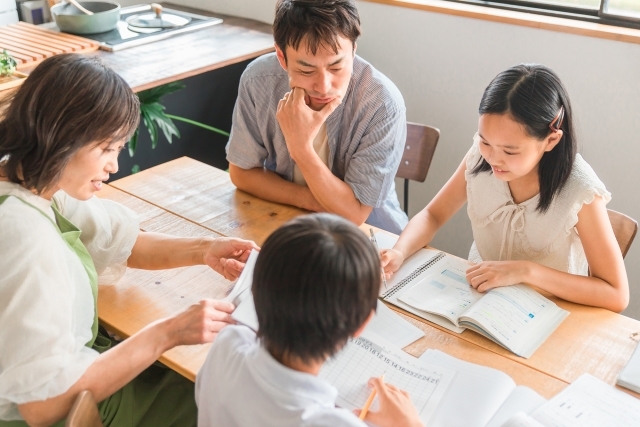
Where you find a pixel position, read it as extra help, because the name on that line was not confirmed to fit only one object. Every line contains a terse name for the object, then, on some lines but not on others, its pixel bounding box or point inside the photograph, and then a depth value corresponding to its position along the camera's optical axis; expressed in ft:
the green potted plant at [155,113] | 9.07
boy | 2.87
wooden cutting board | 8.11
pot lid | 9.66
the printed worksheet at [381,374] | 3.76
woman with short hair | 3.59
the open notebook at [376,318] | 4.24
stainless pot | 9.02
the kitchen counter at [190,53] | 8.05
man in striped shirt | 5.41
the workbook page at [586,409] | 3.58
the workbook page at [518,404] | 3.65
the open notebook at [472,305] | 4.27
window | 7.51
